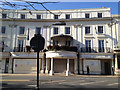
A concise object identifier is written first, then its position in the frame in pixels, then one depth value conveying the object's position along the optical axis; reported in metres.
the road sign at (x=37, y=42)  5.27
